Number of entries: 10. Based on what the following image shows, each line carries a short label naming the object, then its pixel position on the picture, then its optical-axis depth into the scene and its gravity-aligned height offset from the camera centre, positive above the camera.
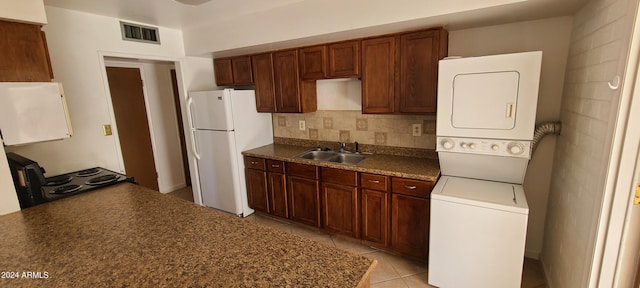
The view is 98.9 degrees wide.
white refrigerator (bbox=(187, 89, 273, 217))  3.14 -0.42
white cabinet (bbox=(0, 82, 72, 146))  1.60 -0.01
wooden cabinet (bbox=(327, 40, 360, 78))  2.57 +0.38
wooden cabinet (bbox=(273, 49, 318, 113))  2.96 +0.16
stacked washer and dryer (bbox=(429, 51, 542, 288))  1.76 -0.52
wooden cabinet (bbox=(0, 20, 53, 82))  1.59 +0.35
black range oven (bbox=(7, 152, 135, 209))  1.71 -0.55
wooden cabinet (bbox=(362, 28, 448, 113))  2.24 +0.23
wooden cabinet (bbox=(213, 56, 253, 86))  3.30 +0.41
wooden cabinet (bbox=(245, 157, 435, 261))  2.28 -0.98
